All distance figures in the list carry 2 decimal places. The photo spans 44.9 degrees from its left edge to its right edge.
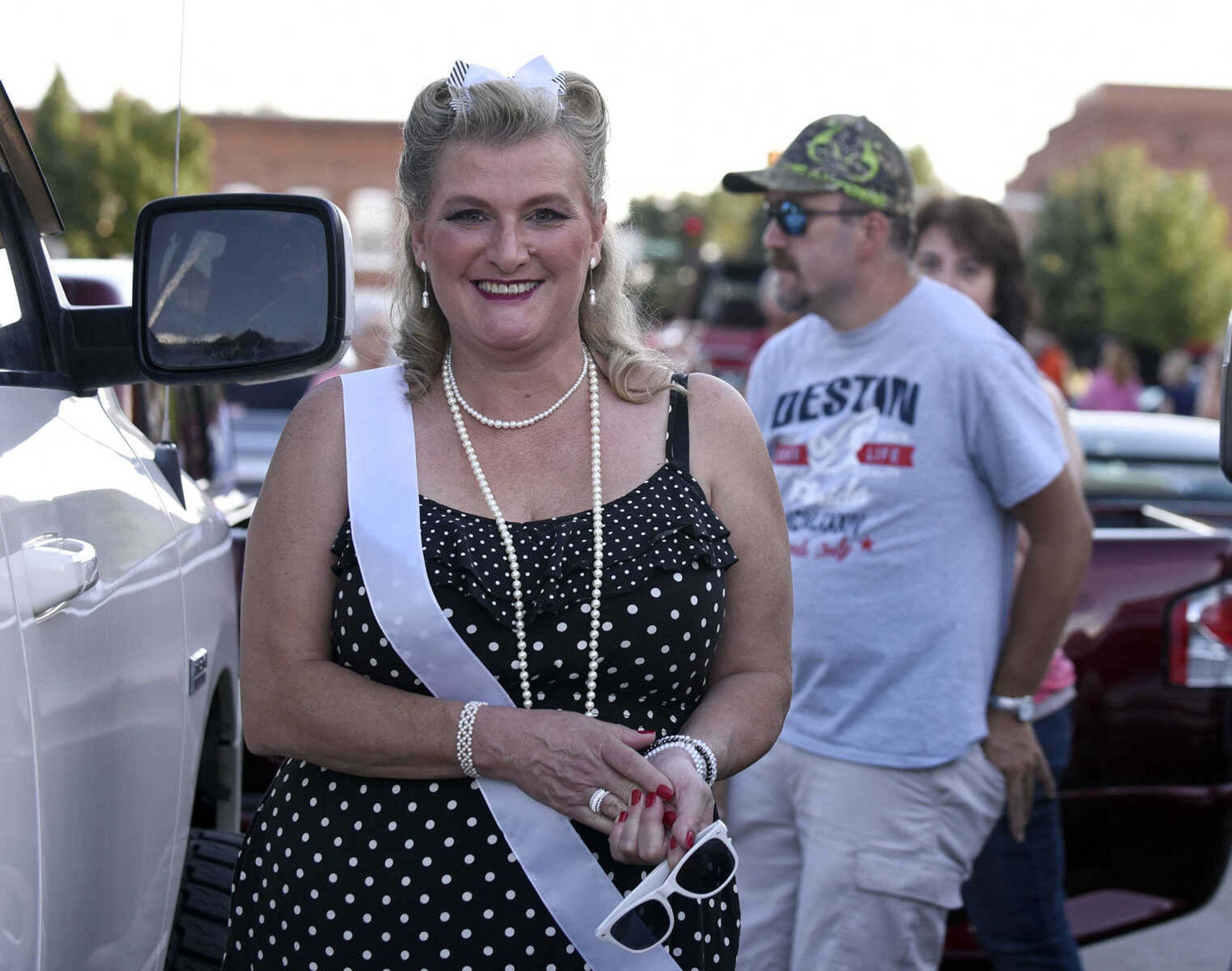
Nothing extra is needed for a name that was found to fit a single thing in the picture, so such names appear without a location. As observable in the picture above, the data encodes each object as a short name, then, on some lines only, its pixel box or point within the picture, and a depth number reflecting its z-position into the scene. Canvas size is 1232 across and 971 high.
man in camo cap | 3.18
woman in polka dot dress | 2.03
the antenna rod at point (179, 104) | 2.29
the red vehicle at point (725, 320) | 24.47
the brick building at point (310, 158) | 51.50
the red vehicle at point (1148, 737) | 4.10
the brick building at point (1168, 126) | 76.94
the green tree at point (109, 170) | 13.27
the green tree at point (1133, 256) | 51.97
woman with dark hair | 3.51
